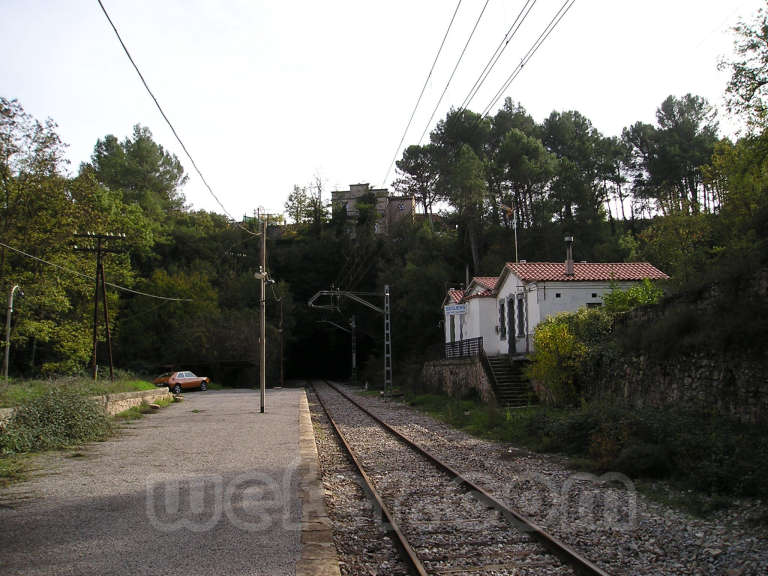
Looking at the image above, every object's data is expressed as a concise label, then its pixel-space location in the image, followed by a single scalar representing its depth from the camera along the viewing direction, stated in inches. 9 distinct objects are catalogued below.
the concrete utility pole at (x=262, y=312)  938.7
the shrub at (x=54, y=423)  507.0
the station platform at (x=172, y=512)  221.3
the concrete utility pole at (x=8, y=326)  1148.7
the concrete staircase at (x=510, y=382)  966.4
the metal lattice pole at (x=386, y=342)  1451.2
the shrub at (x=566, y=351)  756.6
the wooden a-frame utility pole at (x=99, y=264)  1218.0
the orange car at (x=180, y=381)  1708.3
